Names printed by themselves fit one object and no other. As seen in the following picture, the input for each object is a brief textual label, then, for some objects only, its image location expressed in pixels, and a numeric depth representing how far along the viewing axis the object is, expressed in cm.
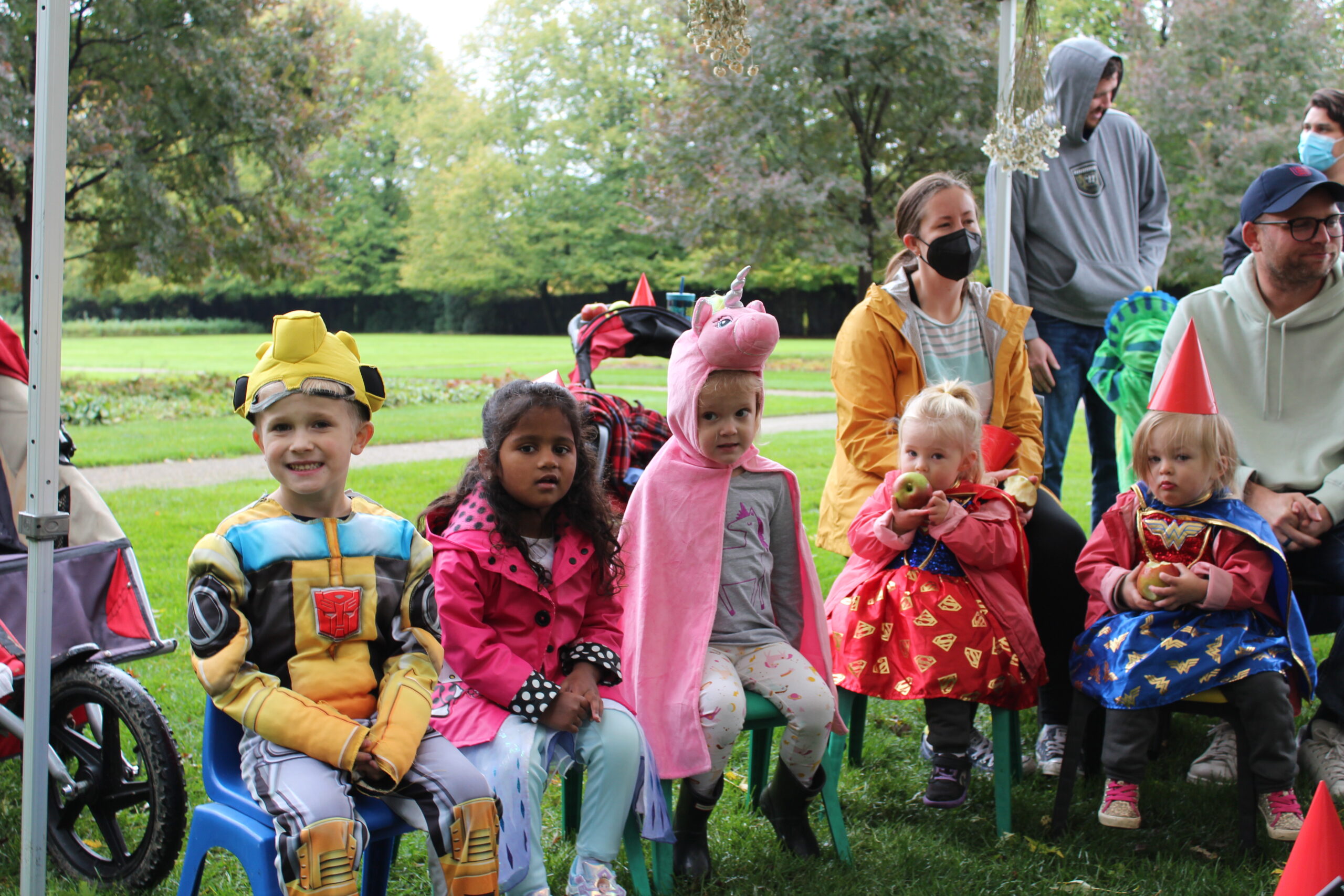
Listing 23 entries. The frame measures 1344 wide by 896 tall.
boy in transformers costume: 215
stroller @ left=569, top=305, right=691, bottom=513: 343
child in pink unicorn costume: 283
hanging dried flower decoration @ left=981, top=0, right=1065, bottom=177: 379
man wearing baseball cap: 340
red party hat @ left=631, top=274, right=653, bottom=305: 407
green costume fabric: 395
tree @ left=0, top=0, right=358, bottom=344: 1419
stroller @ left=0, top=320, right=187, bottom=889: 268
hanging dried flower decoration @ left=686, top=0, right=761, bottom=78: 259
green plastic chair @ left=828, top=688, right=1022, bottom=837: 317
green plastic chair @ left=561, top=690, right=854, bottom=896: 267
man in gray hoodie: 454
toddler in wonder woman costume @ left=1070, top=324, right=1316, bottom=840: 296
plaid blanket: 342
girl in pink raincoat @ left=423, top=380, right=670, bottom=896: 251
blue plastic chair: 211
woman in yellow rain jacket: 349
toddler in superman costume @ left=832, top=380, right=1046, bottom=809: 313
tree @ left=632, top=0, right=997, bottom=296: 1620
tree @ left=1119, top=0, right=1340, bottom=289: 1872
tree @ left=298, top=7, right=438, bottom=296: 4809
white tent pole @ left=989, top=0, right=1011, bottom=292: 429
